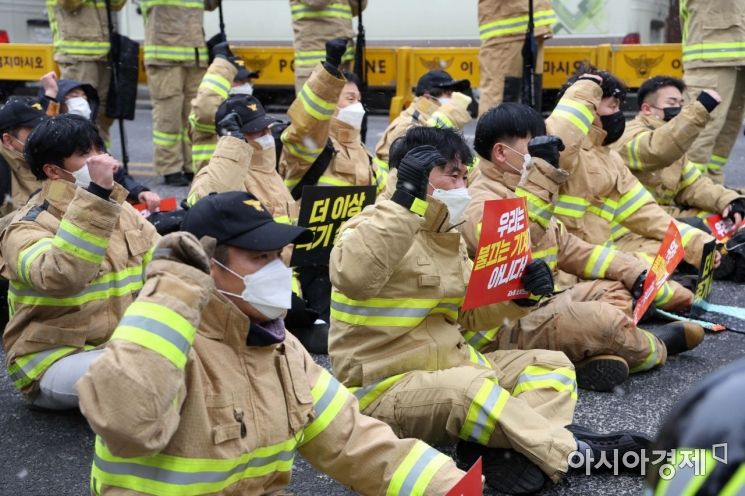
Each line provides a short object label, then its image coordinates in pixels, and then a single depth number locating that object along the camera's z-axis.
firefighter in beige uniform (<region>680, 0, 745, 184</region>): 7.32
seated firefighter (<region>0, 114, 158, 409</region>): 3.90
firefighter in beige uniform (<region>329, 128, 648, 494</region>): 3.18
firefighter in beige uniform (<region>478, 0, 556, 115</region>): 7.46
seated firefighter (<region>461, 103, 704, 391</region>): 4.19
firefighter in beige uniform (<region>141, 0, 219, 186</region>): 9.05
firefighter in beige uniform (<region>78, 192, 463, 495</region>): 2.08
